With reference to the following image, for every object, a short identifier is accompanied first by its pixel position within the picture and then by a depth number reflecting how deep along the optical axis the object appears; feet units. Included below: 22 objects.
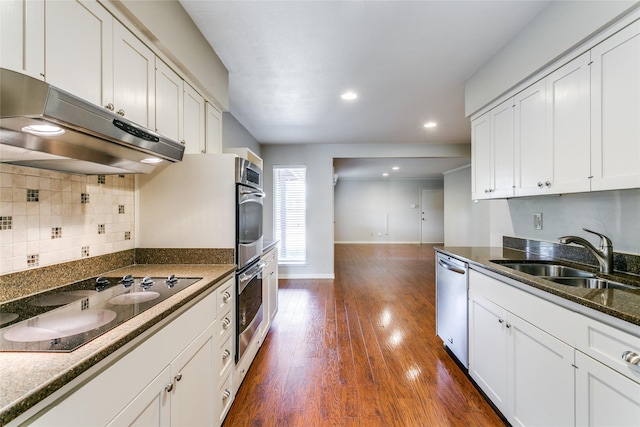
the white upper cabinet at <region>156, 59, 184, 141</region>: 5.29
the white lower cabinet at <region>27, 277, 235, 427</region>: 2.29
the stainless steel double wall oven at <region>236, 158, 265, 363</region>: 6.02
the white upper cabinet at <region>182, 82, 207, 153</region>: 6.28
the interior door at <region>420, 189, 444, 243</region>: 31.99
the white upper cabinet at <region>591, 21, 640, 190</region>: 4.13
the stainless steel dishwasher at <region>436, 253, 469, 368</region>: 6.82
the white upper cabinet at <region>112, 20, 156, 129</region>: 4.23
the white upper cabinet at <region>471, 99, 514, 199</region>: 6.97
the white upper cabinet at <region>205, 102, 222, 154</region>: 7.40
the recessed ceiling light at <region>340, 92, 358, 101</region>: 9.73
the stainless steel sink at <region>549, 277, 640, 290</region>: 4.55
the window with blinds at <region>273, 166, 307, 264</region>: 16.84
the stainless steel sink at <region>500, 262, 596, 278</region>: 5.78
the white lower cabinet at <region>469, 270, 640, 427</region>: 3.25
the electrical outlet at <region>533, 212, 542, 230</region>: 7.27
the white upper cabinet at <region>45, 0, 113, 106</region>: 3.22
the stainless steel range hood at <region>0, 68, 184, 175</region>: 2.51
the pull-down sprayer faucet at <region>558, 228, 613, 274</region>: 5.04
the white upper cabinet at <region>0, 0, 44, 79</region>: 2.73
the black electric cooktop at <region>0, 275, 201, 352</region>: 2.63
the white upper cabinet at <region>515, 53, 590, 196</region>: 4.99
